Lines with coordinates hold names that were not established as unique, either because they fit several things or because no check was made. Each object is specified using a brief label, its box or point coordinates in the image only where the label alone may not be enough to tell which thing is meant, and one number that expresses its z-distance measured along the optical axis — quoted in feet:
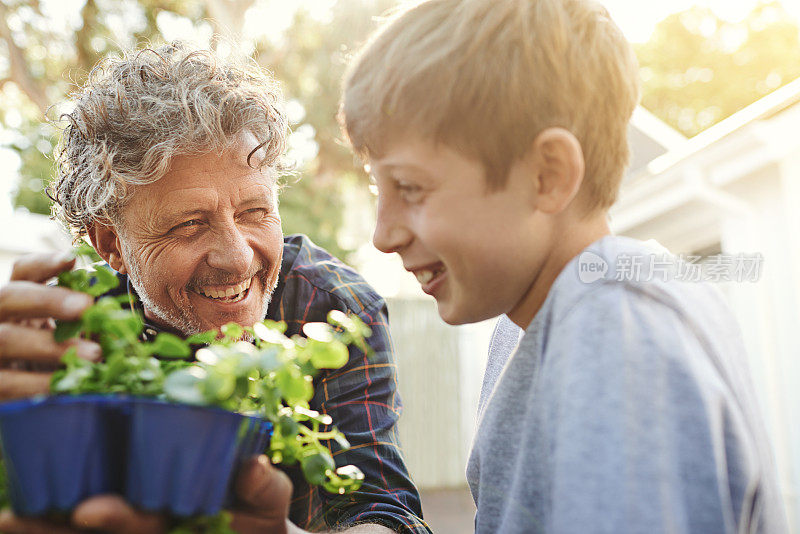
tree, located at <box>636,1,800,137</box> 66.69
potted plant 2.43
